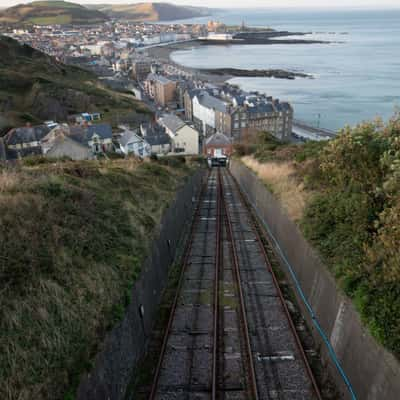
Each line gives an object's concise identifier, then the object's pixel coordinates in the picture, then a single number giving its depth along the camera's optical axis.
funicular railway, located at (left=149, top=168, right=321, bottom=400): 8.61
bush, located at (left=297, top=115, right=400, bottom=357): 7.51
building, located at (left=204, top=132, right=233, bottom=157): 61.62
